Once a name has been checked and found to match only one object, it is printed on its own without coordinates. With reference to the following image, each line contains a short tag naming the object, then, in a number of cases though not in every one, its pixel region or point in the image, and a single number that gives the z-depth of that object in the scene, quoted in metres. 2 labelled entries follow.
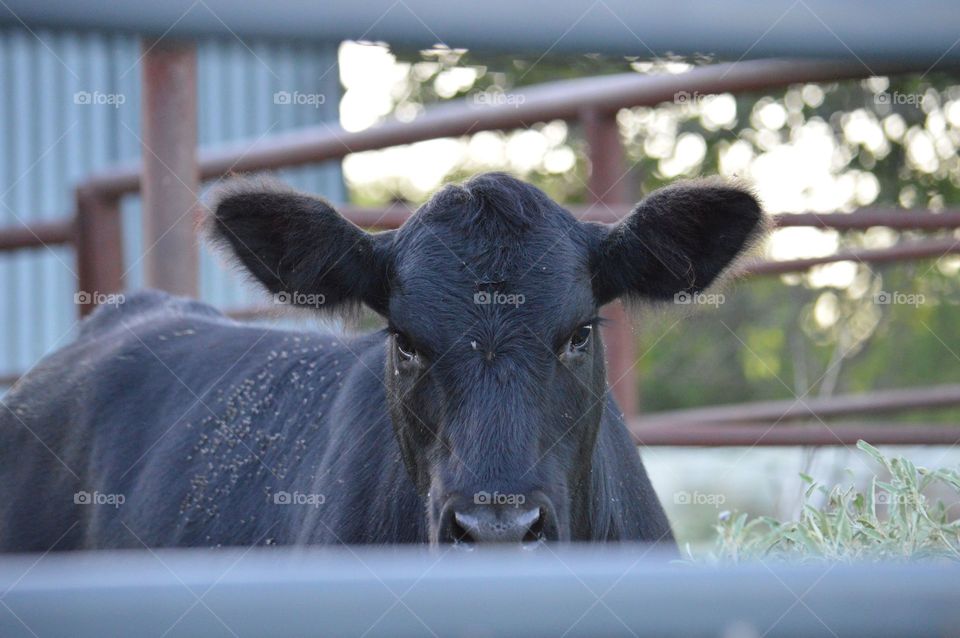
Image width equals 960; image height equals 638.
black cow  5.65
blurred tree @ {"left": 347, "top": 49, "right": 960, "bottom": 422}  19.47
